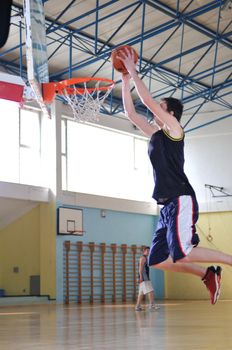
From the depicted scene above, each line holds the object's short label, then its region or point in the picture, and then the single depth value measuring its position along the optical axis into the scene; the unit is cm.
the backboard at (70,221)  2275
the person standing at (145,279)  1683
